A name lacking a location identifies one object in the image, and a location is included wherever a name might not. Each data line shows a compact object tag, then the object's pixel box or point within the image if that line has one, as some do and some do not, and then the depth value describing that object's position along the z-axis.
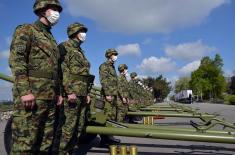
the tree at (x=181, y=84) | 60.24
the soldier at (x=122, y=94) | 5.09
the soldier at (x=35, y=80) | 2.20
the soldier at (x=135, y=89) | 7.61
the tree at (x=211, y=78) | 35.90
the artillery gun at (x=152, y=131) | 3.04
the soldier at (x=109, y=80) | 4.31
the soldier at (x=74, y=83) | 2.87
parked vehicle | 36.02
